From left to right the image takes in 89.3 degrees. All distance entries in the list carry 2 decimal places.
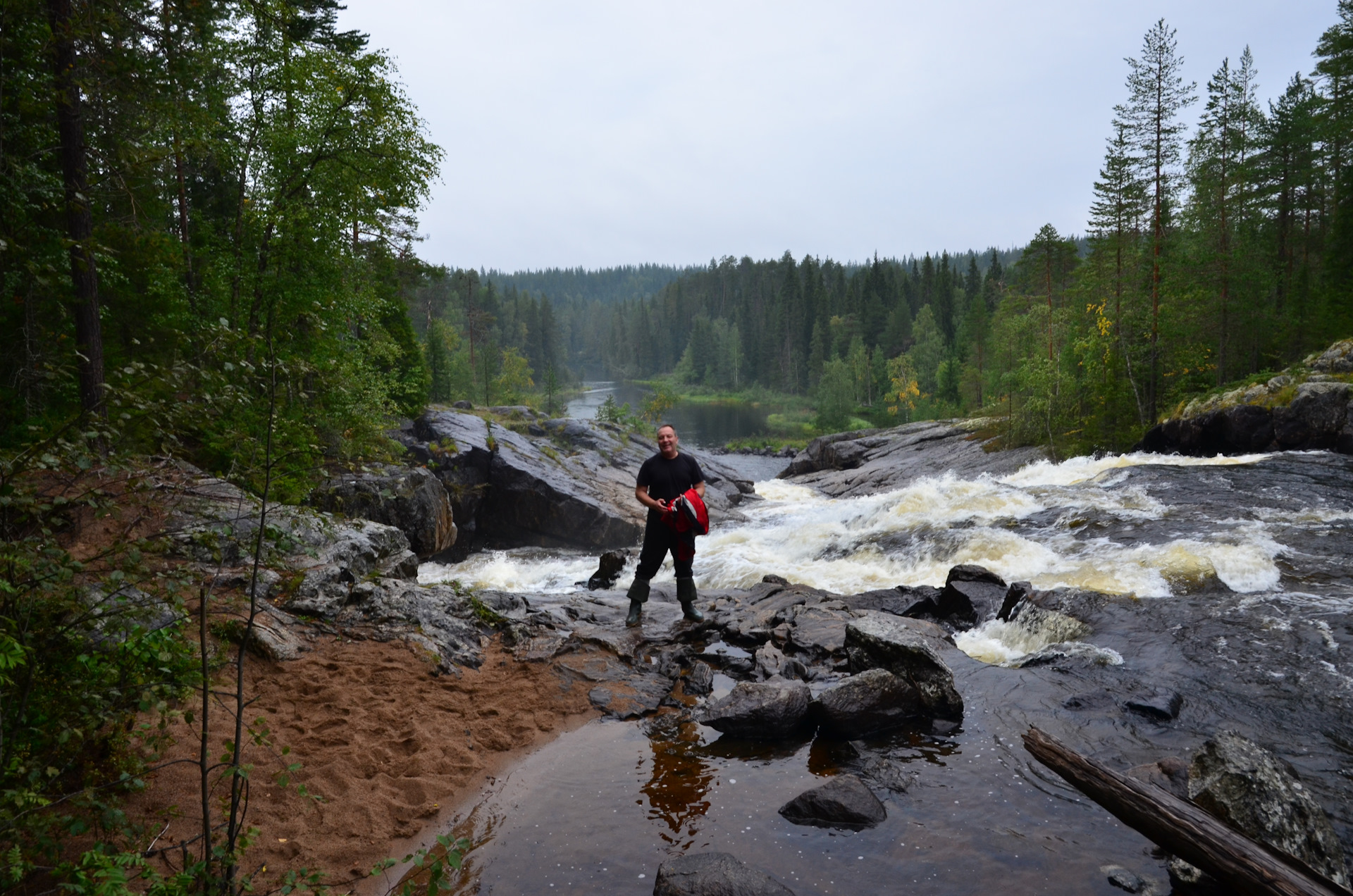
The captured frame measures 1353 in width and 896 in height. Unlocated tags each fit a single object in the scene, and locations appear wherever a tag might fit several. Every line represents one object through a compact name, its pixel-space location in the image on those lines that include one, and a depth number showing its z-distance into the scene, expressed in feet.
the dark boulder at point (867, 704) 19.83
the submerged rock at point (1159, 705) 20.76
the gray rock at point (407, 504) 51.90
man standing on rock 29.37
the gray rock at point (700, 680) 23.98
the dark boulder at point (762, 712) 19.81
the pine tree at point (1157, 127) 83.05
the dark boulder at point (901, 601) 33.60
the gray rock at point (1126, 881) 13.26
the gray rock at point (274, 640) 21.18
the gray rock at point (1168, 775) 15.93
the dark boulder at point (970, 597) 32.30
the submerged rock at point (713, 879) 12.84
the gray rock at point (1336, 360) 66.03
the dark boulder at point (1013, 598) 30.66
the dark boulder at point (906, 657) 21.38
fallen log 11.23
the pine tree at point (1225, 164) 102.37
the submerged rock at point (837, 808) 15.60
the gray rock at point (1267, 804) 13.55
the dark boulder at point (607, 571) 45.91
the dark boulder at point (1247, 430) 66.74
